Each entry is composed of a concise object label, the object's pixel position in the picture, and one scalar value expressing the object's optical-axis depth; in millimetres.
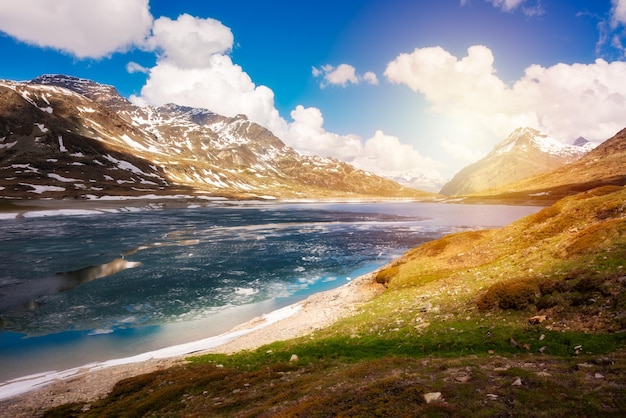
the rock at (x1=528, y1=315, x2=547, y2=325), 16125
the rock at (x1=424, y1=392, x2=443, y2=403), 9588
